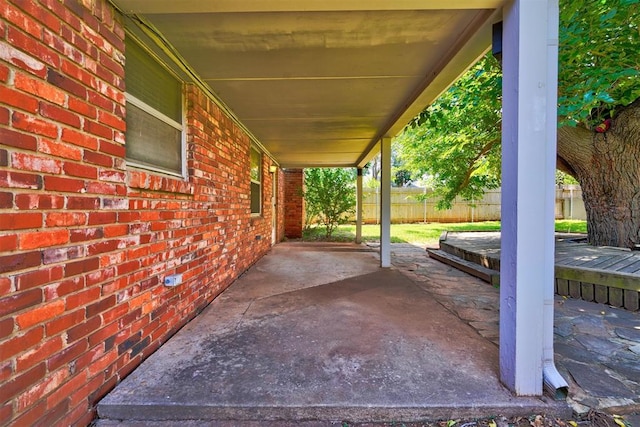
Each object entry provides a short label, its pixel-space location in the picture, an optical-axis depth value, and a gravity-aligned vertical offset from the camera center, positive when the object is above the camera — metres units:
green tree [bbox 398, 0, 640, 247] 2.73 +1.37
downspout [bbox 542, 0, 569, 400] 1.59 +0.07
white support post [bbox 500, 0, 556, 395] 1.57 +0.13
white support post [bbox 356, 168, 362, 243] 8.52 +0.03
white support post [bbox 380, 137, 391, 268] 4.95 +0.06
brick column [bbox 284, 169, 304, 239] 9.69 +0.22
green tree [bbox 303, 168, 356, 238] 9.00 +0.46
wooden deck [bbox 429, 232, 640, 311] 3.13 -0.79
